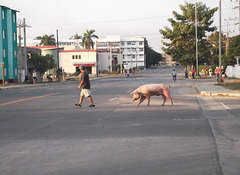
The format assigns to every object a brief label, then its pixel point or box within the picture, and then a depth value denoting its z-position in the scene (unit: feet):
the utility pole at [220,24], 118.62
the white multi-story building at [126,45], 598.34
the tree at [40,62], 183.21
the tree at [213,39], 300.50
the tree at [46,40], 424.17
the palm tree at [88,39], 388.37
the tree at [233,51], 251.85
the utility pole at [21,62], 213.87
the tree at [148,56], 619.26
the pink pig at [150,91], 52.95
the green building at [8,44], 190.49
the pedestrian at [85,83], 52.85
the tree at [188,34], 216.13
